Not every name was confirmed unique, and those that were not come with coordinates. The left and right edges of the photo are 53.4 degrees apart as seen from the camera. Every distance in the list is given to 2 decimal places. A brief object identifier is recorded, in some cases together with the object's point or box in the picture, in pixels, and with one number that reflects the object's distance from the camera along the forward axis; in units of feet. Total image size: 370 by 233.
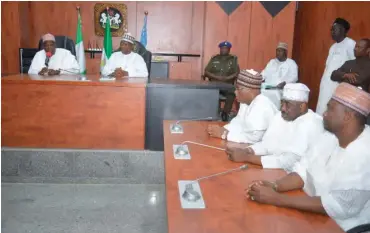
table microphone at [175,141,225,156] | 6.18
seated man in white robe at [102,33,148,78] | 16.49
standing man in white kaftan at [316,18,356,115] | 15.19
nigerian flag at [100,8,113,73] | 19.65
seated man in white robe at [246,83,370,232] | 4.32
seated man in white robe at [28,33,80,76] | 16.72
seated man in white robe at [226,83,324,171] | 6.02
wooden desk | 11.70
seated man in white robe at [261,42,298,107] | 19.20
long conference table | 3.76
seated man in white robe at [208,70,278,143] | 7.81
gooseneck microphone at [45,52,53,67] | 16.96
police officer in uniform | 18.64
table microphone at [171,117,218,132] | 8.02
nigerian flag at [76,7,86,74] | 20.20
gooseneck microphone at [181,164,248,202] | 4.33
